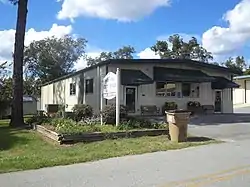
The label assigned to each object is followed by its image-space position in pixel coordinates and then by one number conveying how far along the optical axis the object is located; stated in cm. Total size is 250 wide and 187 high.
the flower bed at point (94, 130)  739
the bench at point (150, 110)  1528
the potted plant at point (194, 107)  1635
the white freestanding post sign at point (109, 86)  920
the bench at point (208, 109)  1674
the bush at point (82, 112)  1196
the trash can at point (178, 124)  728
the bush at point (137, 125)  860
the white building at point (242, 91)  2581
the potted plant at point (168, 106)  1566
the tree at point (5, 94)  2182
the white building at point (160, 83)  1496
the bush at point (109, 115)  952
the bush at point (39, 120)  1107
